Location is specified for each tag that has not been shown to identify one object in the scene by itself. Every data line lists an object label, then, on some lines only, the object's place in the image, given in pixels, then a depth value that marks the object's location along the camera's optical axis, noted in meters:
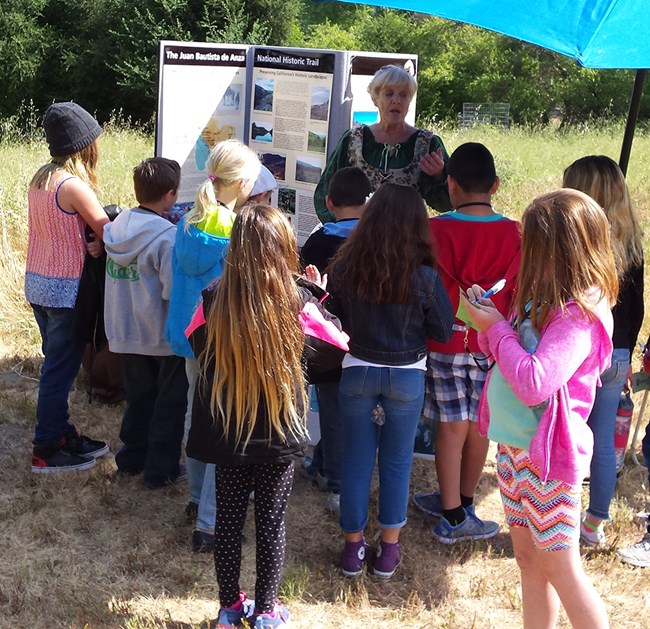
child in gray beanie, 4.01
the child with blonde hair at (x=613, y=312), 3.38
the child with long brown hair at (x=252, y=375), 2.71
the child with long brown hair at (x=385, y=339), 3.10
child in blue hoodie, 3.41
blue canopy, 2.66
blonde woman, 4.29
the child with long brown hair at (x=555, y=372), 2.45
